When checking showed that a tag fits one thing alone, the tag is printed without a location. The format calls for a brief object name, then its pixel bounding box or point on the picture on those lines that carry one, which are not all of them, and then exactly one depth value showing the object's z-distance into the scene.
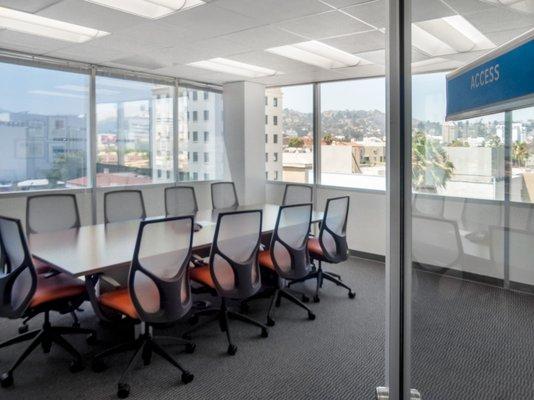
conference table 2.68
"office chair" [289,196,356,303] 4.04
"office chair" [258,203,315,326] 3.59
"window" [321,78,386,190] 5.89
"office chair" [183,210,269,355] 3.03
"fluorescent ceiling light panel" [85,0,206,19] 3.29
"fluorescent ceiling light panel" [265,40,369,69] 4.71
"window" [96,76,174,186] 5.79
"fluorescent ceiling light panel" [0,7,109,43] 3.69
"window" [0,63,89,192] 4.93
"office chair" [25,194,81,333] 3.93
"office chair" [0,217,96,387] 2.60
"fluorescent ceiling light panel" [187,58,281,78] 5.54
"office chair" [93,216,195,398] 2.54
